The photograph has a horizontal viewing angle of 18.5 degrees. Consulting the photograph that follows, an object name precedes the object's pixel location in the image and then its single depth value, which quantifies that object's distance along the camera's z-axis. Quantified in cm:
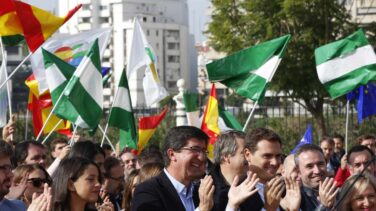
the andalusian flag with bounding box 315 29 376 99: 1591
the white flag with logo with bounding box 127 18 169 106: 2056
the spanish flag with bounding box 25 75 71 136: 1725
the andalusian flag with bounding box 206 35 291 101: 1419
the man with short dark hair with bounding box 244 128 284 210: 906
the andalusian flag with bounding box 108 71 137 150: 1658
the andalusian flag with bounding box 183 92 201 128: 1798
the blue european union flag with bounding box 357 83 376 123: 1812
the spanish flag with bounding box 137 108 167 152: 1806
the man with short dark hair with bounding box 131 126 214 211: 834
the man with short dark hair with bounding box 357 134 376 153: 1738
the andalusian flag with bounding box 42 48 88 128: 1600
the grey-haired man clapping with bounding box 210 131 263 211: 888
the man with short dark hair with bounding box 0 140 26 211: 772
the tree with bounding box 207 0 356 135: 2731
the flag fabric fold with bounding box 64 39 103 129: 1518
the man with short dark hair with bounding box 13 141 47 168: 1146
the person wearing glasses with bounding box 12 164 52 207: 910
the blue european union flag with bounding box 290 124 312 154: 1604
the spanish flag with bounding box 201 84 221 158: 1616
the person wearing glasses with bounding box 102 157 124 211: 1170
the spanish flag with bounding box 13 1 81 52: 1523
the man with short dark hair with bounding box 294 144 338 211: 965
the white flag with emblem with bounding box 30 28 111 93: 1856
